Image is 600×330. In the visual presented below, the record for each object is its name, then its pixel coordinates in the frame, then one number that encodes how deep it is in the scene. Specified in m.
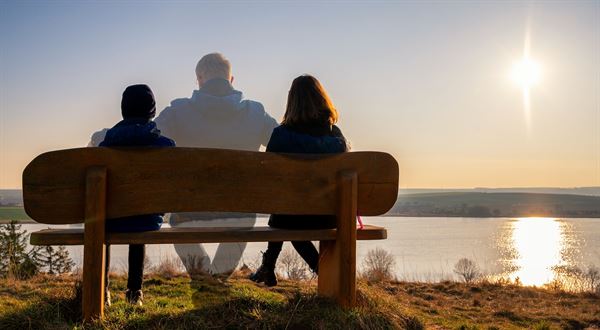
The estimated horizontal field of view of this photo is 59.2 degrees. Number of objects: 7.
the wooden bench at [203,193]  3.20
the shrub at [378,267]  7.95
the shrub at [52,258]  9.10
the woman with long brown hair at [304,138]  3.93
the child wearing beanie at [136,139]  3.57
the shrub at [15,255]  6.95
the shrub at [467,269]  8.97
